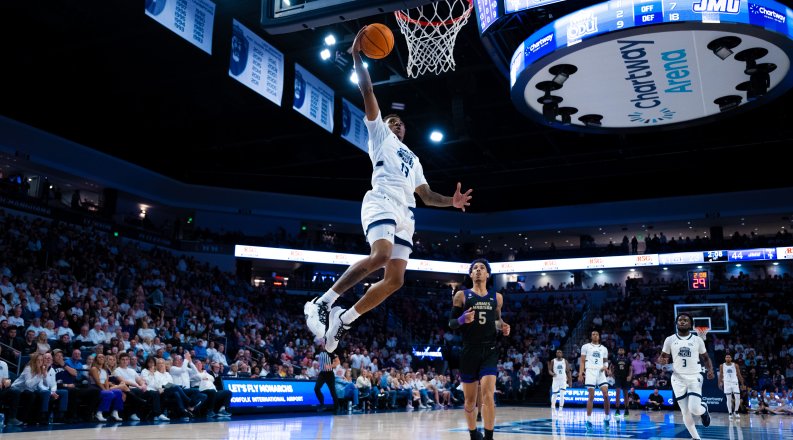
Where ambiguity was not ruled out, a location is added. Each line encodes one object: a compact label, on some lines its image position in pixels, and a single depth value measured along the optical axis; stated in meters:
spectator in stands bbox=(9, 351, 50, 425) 10.51
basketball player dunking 5.12
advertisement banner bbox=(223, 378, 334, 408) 14.49
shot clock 28.87
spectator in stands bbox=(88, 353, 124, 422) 11.59
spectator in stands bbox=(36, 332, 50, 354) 11.91
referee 15.18
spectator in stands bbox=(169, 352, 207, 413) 13.19
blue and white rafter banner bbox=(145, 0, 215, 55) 12.35
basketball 5.36
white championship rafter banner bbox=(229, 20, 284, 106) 14.56
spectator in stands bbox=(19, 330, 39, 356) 12.51
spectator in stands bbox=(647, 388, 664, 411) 22.72
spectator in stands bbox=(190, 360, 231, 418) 13.45
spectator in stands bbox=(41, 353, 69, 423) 10.80
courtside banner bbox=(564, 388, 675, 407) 23.42
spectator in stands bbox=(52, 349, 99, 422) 11.27
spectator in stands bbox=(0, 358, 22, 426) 10.29
